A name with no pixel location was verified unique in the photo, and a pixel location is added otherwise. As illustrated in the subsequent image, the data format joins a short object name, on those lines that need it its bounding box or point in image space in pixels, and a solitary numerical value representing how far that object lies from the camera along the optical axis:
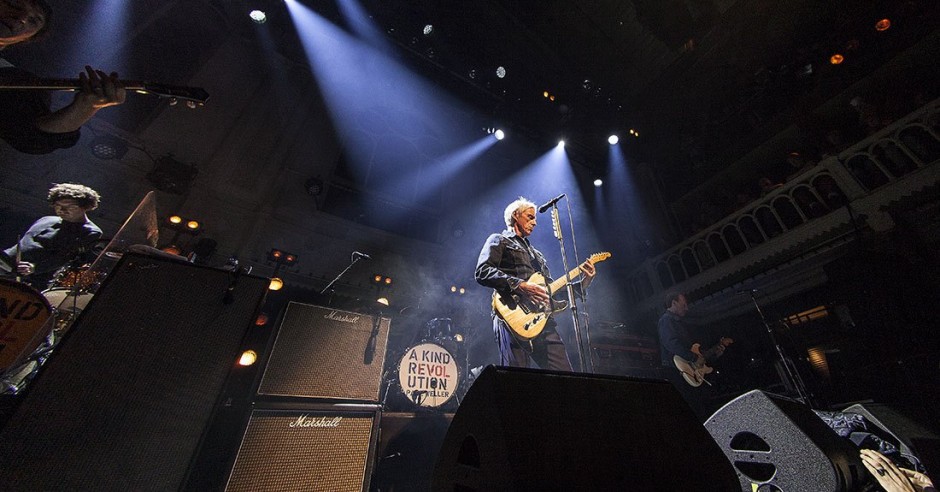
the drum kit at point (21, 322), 1.43
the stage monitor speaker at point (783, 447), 1.36
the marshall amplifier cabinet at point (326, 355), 2.34
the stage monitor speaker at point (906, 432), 2.02
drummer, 3.15
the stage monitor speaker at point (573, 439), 0.78
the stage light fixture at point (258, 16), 6.89
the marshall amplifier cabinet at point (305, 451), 1.97
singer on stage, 2.62
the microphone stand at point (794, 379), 4.63
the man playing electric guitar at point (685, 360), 5.20
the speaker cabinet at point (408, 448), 2.74
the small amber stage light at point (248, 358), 2.29
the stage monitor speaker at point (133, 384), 1.33
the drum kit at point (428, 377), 3.82
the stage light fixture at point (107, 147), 5.73
